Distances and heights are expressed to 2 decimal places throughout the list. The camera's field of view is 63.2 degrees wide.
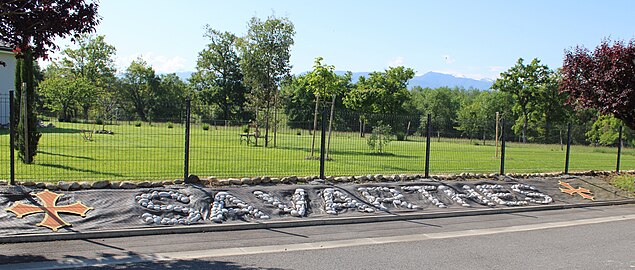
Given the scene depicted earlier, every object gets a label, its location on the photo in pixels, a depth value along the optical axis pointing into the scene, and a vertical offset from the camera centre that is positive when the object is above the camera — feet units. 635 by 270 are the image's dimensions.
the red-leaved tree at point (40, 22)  22.58 +4.08
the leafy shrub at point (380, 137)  67.87 -1.83
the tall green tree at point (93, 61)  220.23 +23.45
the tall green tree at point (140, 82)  250.78 +16.34
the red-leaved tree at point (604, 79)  47.26 +4.94
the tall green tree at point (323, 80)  69.92 +5.73
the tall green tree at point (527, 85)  193.16 +16.70
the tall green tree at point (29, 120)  44.01 -0.75
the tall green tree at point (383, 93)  195.42 +11.62
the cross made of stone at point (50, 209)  25.73 -5.06
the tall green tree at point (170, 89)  251.58 +14.10
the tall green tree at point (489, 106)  215.31 +9.75
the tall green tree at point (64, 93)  136.98 +5.72
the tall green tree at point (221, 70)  245.24 +23.21
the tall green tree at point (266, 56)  87.92 +11.06
